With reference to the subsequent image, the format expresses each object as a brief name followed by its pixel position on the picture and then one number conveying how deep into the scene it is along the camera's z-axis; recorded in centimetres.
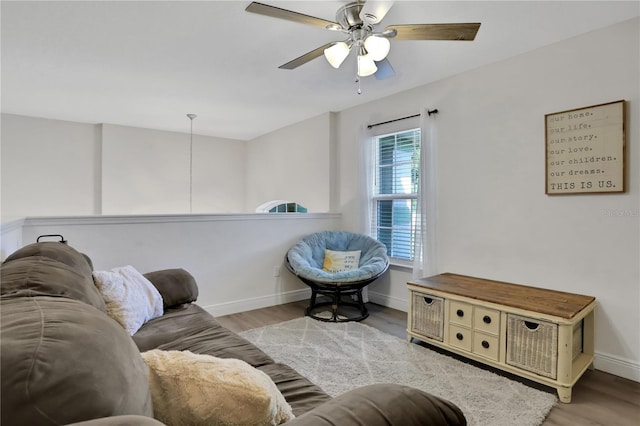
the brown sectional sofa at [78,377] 52
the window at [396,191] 363
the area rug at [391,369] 190
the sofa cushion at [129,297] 181
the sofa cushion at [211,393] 76
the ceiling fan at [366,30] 171
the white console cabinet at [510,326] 199
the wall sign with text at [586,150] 227
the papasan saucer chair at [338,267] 317
